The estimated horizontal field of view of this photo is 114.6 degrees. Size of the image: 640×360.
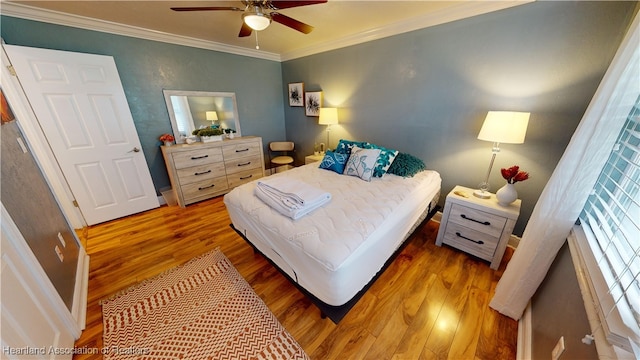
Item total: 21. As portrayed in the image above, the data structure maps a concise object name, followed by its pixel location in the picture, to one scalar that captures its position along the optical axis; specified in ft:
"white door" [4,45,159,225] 6.77
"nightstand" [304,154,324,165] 10.99
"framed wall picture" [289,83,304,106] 12.15
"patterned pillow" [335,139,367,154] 8.15
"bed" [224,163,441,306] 3.79
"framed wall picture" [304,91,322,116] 11.32
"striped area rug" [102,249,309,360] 4.17
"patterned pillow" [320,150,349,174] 7.76
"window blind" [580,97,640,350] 2.24
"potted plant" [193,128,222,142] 10.32
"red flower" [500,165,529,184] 5.54
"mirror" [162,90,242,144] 9.75
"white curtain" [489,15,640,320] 2.80
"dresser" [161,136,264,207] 9.34
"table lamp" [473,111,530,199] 5.32
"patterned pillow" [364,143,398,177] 7.21
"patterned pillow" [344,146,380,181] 7.07
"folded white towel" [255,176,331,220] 4.73
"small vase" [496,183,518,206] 5.73
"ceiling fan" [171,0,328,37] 5.17
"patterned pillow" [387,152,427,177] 7.13
